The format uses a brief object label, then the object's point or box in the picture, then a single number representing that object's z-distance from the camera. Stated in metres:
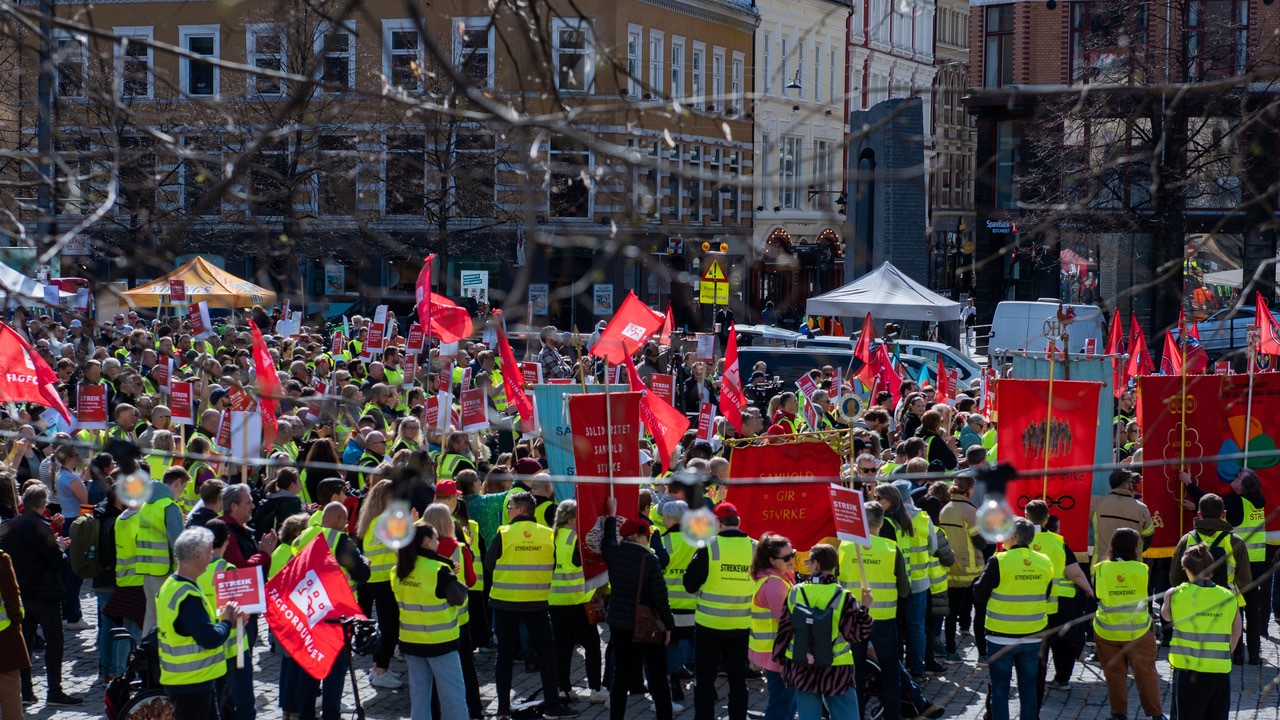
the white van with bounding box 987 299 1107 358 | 31.17
